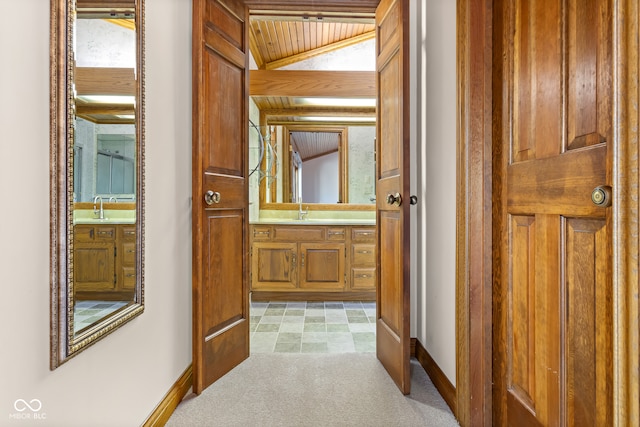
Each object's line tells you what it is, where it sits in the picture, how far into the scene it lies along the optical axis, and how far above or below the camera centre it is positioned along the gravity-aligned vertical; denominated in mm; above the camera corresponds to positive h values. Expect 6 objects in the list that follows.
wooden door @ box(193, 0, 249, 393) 1712 +141
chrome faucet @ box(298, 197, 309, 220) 4094 +17
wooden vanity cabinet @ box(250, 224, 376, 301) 3502 -473
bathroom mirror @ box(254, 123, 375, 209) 4125 +625
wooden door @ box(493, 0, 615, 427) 872 -2
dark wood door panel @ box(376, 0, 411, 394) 1719 +140
